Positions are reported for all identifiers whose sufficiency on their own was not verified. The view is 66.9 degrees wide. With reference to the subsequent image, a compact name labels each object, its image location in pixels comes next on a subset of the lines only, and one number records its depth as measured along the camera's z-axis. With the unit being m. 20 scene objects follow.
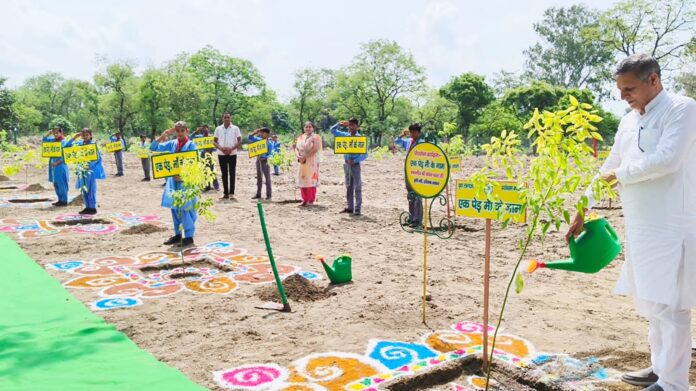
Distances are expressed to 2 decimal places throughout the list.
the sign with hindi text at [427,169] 4.32
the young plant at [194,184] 6.52
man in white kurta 2.75
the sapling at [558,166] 2.59
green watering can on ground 5.74
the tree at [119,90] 49.09
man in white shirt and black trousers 12.66
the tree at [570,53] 53.92
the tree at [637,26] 25.42
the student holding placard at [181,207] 7.34
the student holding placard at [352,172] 10.73
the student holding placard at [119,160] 19.92
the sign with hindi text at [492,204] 3.54
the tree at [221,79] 54.94
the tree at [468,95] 41.62
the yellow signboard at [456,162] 9.49
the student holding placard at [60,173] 11.17
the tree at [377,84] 52.47
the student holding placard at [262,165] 12.91
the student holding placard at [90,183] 10.41
